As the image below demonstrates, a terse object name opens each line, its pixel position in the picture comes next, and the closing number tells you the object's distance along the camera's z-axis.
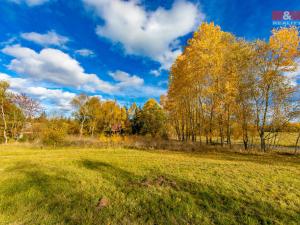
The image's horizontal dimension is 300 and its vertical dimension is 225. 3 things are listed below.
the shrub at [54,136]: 12.93
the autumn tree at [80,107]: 28.89
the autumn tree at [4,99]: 17.40
